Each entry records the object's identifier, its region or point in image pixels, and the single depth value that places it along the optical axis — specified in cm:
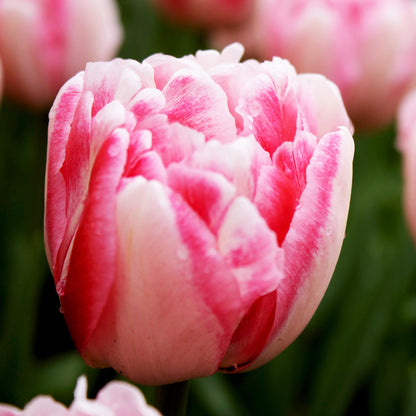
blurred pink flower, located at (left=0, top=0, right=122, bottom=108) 70
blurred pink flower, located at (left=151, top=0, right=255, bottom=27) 130
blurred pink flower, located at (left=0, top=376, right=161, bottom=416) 40
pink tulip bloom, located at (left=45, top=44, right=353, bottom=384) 43
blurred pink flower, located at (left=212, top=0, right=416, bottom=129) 80
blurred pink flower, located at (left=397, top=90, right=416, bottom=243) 60
